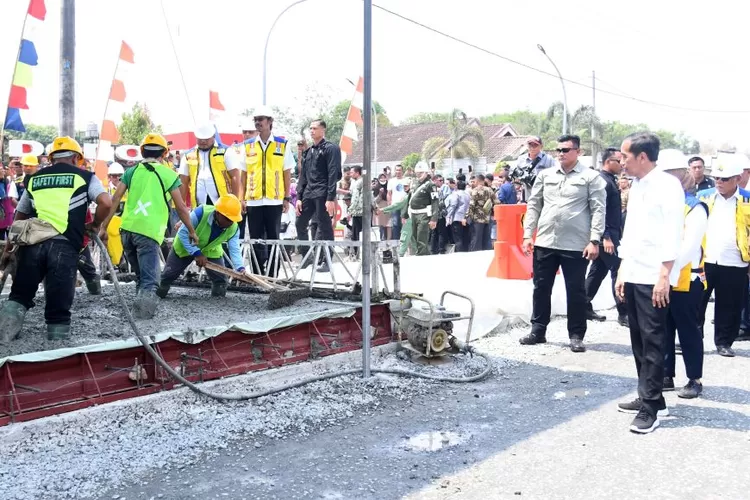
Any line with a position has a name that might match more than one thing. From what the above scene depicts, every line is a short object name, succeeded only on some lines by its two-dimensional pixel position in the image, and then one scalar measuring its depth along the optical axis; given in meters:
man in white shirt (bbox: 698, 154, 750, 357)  6.74
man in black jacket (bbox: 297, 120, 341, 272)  8.41
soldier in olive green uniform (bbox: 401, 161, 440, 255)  13.54
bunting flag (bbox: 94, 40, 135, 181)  10.27
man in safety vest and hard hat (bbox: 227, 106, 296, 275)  7.63
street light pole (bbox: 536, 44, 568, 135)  25.12
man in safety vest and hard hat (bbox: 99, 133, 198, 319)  6.09
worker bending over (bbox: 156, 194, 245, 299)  6.42
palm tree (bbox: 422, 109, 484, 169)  40.81
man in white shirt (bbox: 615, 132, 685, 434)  4.50
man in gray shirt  6.70
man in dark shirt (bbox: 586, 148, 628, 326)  7.45
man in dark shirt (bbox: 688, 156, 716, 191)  8.56
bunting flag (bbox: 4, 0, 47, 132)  9.04
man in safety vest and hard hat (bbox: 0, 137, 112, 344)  4.98
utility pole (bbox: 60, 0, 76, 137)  9.00
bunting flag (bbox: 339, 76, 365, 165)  13.13
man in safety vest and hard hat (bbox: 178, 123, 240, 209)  7.43
